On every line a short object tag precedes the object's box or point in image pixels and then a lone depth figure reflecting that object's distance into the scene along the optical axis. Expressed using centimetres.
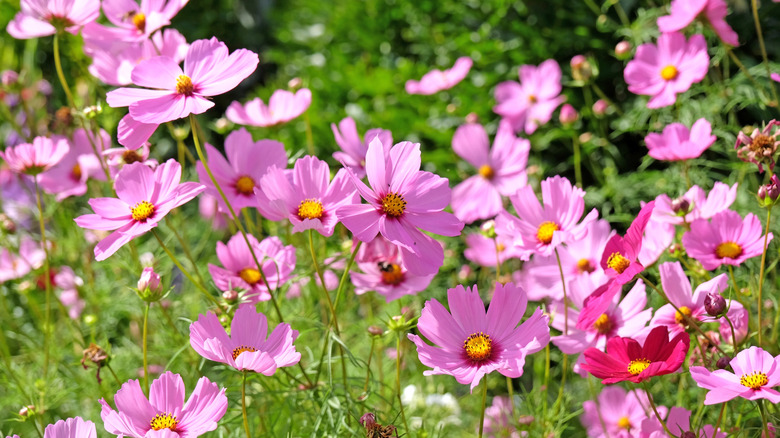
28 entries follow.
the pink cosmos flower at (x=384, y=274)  142
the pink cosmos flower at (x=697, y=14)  153
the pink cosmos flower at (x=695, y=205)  140
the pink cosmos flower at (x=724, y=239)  138
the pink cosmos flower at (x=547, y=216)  137
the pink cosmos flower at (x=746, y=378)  125
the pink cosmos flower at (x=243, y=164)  140
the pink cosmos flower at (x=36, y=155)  148
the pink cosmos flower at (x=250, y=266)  139
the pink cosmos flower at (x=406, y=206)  129
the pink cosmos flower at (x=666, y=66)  155
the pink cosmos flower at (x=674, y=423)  136
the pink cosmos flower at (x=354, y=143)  143
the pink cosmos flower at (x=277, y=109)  150
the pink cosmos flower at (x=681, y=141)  145
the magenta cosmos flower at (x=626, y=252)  128
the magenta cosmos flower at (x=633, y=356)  129
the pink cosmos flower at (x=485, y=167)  164
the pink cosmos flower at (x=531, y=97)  176
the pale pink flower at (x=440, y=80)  179
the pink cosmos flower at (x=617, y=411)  148
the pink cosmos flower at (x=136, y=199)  133
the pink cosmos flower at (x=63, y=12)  144
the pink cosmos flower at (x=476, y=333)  129
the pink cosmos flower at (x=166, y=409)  128
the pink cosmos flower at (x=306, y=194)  132
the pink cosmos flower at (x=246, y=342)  127
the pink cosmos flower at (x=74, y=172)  159
